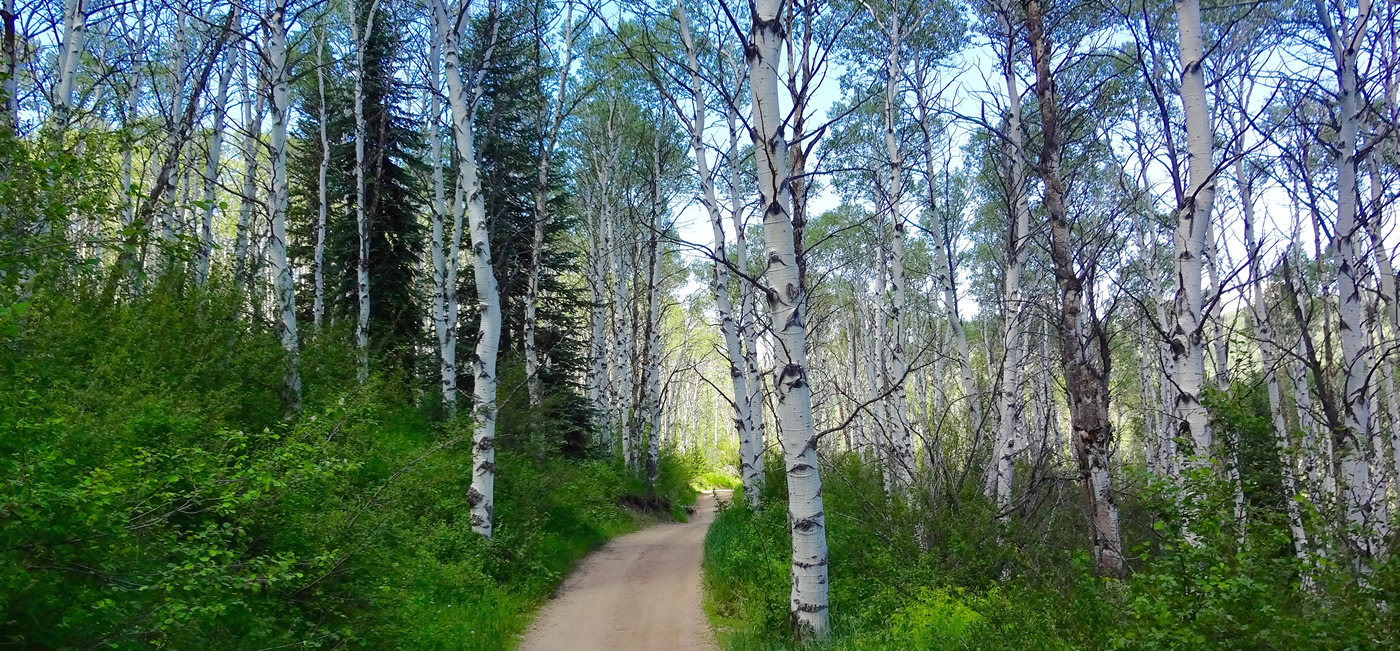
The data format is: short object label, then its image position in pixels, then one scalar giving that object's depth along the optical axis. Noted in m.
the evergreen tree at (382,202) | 15.13
